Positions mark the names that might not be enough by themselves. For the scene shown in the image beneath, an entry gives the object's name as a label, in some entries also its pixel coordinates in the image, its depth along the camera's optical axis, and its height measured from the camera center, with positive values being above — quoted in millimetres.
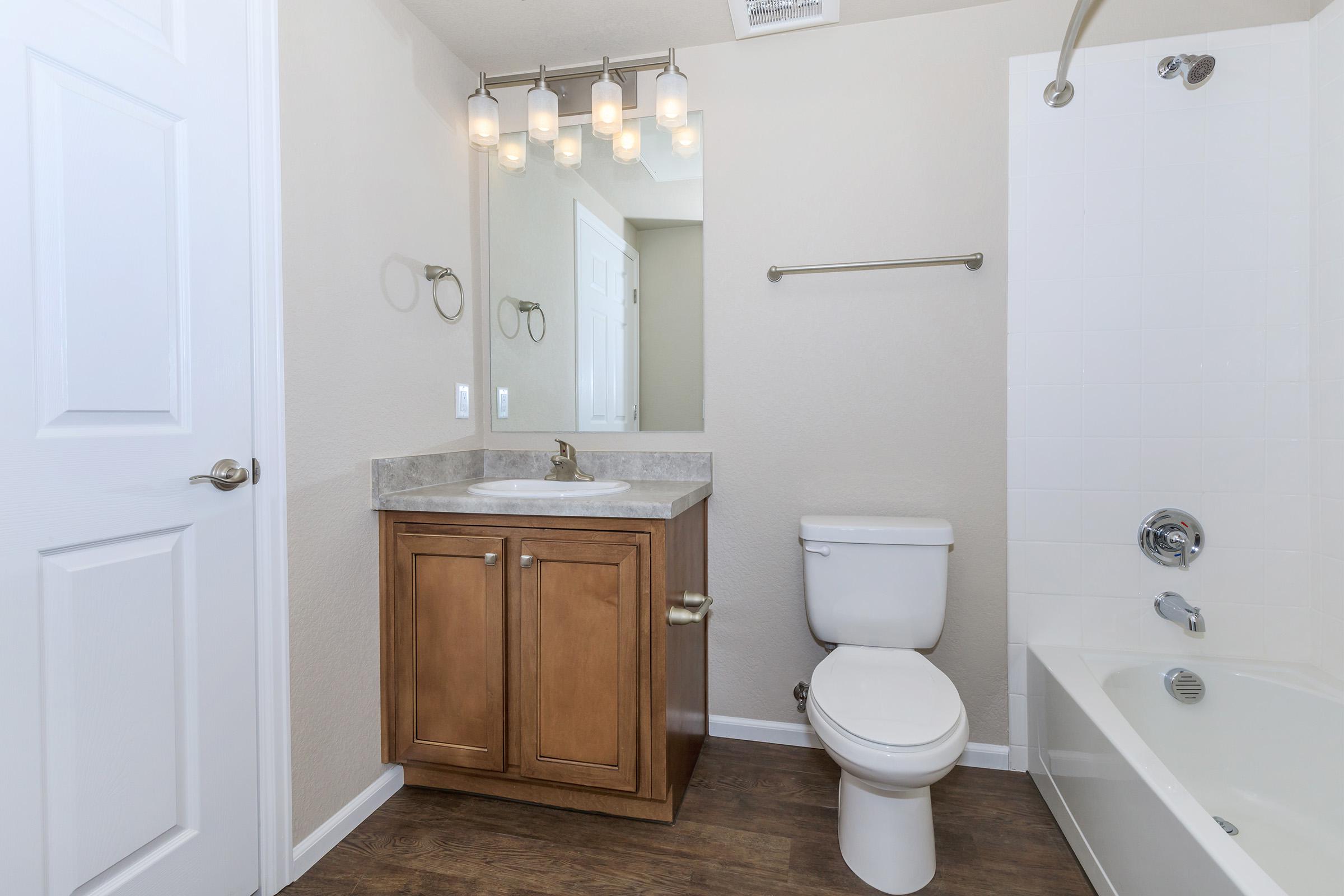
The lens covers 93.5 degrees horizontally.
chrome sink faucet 2045 -97
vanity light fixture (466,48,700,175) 2006 +1058
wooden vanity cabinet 1622 -590
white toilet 1339 -622
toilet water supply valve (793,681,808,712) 2023 -825
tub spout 1745 -506
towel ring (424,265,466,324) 1964 +513
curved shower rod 1559 +1009
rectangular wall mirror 2131 +531
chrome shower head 1713 +1003
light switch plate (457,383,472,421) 2160 +124
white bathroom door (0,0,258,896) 1005 -16
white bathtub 1184 -779
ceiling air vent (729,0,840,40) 1870 +1271
